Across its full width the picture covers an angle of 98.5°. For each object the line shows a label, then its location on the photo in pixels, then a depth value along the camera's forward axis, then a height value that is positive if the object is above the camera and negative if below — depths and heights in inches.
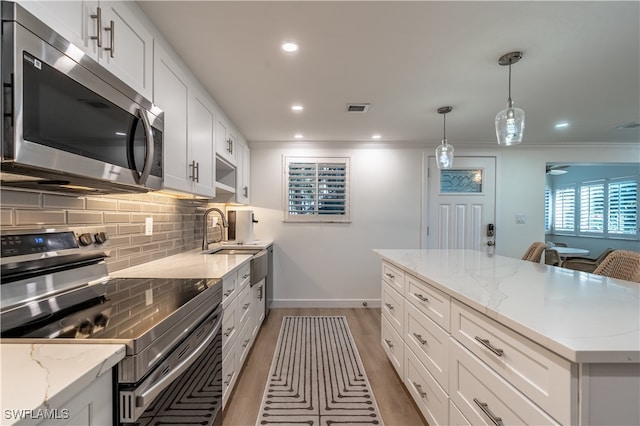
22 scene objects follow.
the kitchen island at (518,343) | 27.9 -17.2
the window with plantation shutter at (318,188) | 154.8 +13.8
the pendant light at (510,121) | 71.9 +24.7
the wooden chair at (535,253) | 95.1 -13.7
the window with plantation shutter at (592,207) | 218.5 +5.9
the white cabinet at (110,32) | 35.8 +27.7
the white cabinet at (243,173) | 130.4 +19.4
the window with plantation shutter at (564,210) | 242.4 +3.9
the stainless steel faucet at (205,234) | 108.4 -9.1
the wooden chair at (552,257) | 134.2 -22.4
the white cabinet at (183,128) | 62.4 +22.6
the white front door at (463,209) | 157.2 +2.7
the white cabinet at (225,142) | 101.0 +28.0
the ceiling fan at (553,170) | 206.1 +33.3
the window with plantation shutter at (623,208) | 197.3 +4.9
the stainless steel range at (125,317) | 31.5 -14.4
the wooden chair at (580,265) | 117.8 -22.4
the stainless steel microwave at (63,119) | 28.3 +11.9
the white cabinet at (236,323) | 66.9 -32.2
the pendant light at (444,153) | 103.8 +22.7
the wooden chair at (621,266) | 63.6 -12.6
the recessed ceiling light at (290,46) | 65.2 +40.0
